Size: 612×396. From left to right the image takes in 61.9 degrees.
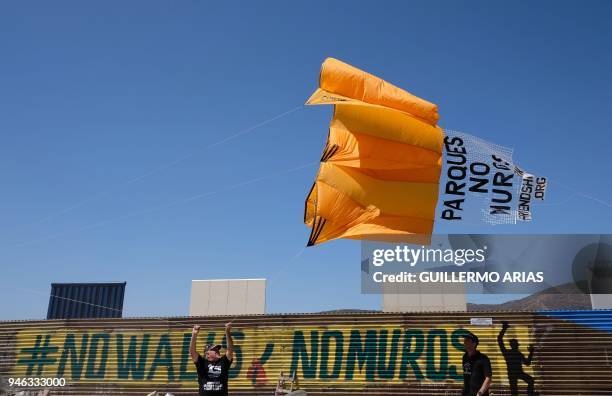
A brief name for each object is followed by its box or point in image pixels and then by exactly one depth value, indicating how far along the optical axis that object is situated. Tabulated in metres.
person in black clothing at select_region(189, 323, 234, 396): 8.01
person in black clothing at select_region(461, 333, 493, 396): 8.70
